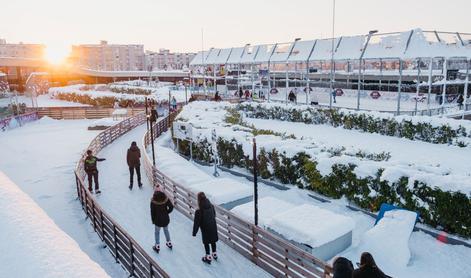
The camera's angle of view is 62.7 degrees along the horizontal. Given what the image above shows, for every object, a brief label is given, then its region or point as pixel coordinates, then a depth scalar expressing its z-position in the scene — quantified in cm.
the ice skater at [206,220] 823
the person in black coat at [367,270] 556
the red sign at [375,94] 3575
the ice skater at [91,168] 1341
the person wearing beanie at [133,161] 1394
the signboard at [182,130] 1689
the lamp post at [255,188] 873
